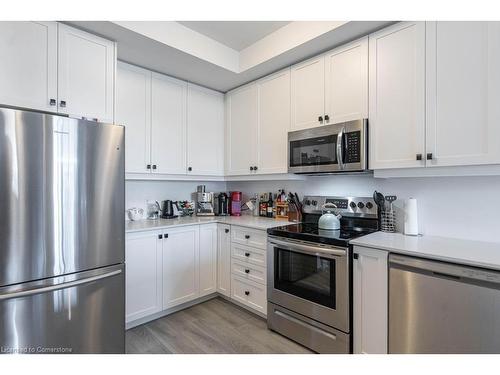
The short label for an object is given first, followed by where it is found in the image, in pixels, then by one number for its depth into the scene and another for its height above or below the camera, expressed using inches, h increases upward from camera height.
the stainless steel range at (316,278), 71.0 -27.3
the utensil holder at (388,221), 82.5 -11.0
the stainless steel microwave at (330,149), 79.4 +12.5
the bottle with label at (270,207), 117.6 -9.3
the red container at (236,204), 128.1 -8.7
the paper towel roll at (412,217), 75.6 -8.8
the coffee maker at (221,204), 126.6 -8.7
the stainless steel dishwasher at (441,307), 51.6 -26.0
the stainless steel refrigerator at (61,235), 52.4 -10.8
